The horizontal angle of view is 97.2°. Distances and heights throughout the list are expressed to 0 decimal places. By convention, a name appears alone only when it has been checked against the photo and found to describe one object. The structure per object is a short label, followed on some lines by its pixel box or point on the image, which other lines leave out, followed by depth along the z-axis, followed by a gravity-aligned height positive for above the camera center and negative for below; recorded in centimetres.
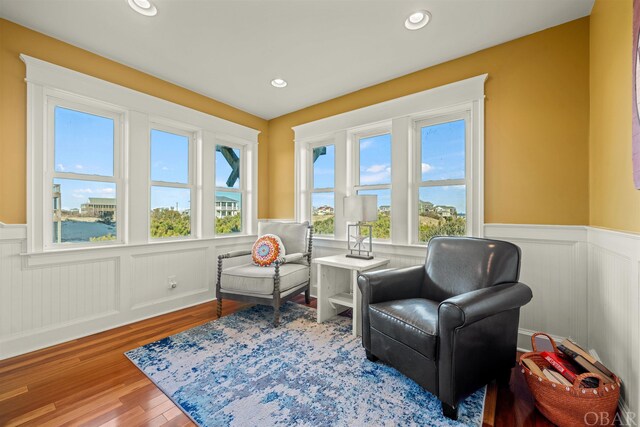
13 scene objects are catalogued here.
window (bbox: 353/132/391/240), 322 +47
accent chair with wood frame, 276 -68
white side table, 258 -76
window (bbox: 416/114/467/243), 274 +35
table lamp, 286 -1
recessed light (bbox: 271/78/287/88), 305 +143
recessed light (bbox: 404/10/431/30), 204 +144
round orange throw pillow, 310 -43
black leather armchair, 151 -64
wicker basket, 134 -93
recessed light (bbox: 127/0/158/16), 193 +143
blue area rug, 154 -111
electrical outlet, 312 -78
